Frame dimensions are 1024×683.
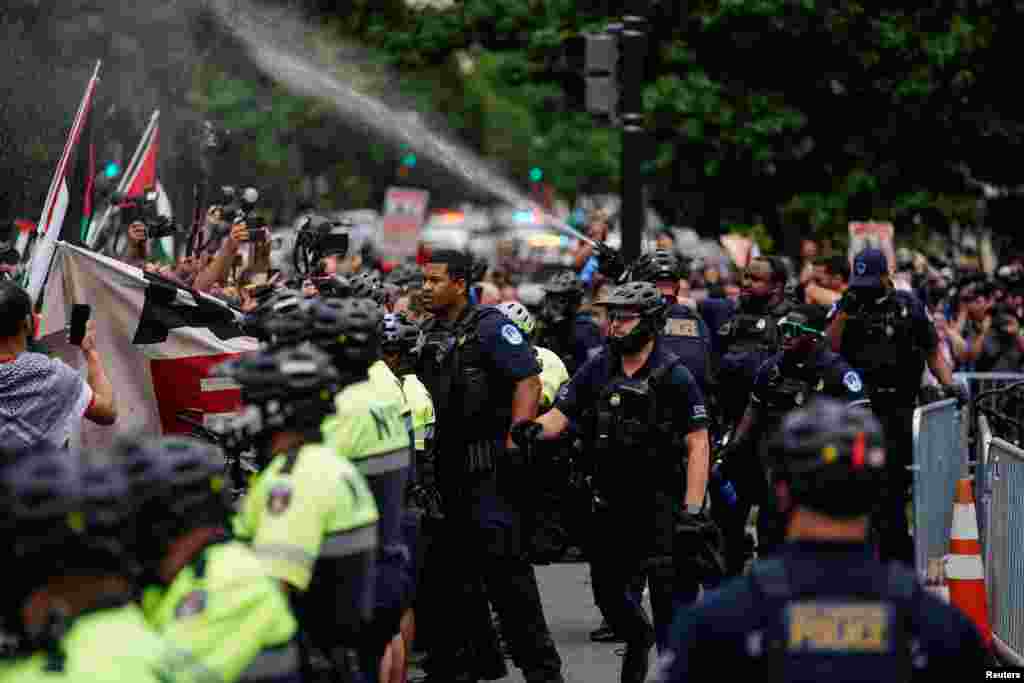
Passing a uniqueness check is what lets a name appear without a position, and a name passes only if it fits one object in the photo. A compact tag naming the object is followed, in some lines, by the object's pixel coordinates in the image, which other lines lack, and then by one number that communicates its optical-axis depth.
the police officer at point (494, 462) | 17.55
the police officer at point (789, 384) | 19.25
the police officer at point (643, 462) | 16.77
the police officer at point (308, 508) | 10.45
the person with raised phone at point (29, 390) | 14.84
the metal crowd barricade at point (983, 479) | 20.06
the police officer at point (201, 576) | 9.01
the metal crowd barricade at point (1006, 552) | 18.00
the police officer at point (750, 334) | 23.45
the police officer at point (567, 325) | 26.86
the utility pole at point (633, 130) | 30.02
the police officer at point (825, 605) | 8.45
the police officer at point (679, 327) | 22.64
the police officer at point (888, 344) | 21.12
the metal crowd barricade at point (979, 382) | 26.78
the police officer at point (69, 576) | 8.12
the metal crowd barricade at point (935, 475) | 19.17
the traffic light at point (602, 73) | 30.00
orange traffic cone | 18.06
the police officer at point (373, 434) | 12.86
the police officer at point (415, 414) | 16.55
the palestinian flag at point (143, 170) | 27.39
